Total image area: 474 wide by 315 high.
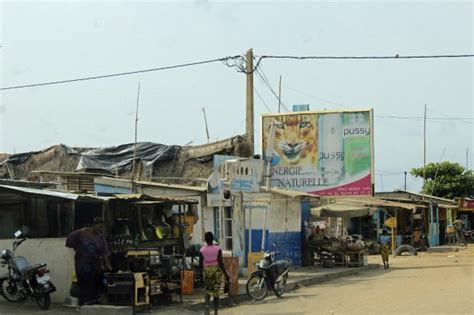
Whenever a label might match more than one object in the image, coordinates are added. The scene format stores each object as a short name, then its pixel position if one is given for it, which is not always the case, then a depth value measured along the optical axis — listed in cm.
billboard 2966
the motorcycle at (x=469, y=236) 4754
